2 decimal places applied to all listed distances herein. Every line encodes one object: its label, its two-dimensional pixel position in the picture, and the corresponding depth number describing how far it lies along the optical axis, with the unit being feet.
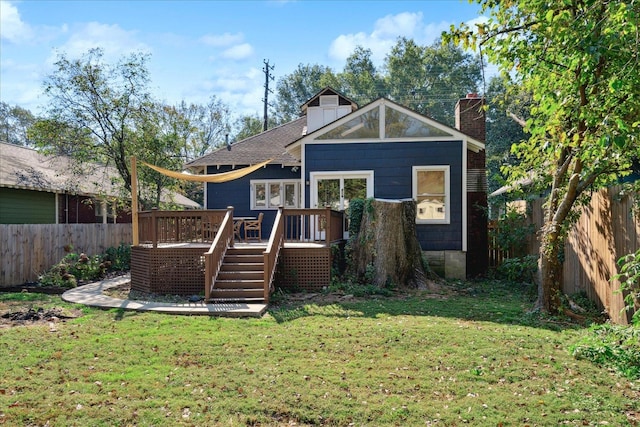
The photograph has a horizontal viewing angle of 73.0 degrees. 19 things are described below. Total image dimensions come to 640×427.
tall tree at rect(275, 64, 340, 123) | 148.15
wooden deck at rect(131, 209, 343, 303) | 29.91
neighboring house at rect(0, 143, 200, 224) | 48.14
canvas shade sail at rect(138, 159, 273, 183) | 36.99
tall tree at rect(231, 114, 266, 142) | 131.54
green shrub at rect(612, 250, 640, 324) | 13.13
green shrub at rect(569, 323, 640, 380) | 14.25
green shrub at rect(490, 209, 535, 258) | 38.09
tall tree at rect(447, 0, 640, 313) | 15.29
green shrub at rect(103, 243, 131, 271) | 46.14
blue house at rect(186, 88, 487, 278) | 41.29
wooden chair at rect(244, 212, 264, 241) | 44.07
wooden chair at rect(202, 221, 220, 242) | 33.50
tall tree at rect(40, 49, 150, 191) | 47.55
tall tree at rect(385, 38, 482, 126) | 128.47
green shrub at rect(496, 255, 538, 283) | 32.35
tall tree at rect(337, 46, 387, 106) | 132.16
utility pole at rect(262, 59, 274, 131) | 112.16
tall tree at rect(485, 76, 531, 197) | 97.43
